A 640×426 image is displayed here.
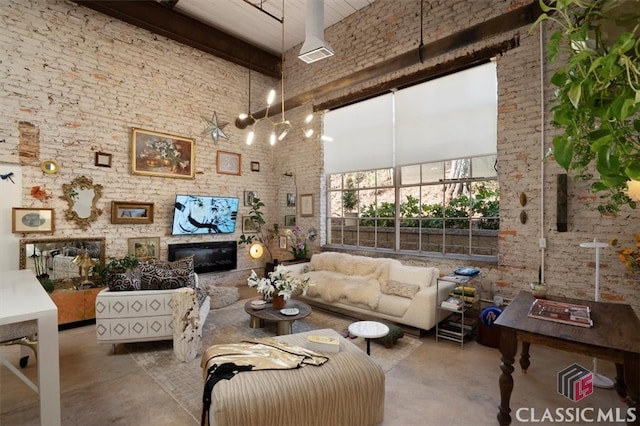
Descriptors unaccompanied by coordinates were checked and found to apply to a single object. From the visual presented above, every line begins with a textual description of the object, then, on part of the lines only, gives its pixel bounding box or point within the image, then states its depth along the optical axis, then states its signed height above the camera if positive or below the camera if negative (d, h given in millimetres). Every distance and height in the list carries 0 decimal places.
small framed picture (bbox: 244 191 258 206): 7238 +338
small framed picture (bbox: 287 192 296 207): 7368 +278
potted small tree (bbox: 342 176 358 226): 6457 +178
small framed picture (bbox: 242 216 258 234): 7180 -317
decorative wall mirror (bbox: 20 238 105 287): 4566 -683
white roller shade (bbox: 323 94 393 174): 5785 +1501
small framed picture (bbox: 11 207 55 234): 4457 -124
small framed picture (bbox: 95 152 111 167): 5211 +884
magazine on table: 2246 -785
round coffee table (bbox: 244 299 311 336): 3744 -1275
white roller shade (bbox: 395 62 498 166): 4574 +1508
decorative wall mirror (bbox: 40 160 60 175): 4715 +690
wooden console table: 1836 -809
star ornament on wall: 6434 +1719
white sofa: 4031 -1127
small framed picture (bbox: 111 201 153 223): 5363 -7
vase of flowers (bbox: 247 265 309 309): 3961 -948
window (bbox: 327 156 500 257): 4754 +62
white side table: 2955 -1160
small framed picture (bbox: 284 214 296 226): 7394 -203
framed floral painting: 5629 +1091
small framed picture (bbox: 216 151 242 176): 6766 +1091
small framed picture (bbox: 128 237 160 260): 5571 -655
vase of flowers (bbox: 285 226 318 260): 6785 -649
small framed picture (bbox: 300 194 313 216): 7016 +151
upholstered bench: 1977 -1249
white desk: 1787 -767
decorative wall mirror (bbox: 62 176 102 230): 4945 +200
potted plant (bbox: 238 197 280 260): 7111 -491
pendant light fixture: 4602 +2126
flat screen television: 6068 -67
